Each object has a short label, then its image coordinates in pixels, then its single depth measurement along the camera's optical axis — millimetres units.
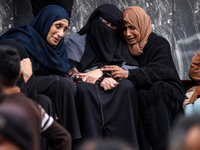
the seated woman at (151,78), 6977
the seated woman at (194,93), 7215
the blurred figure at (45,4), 8398
